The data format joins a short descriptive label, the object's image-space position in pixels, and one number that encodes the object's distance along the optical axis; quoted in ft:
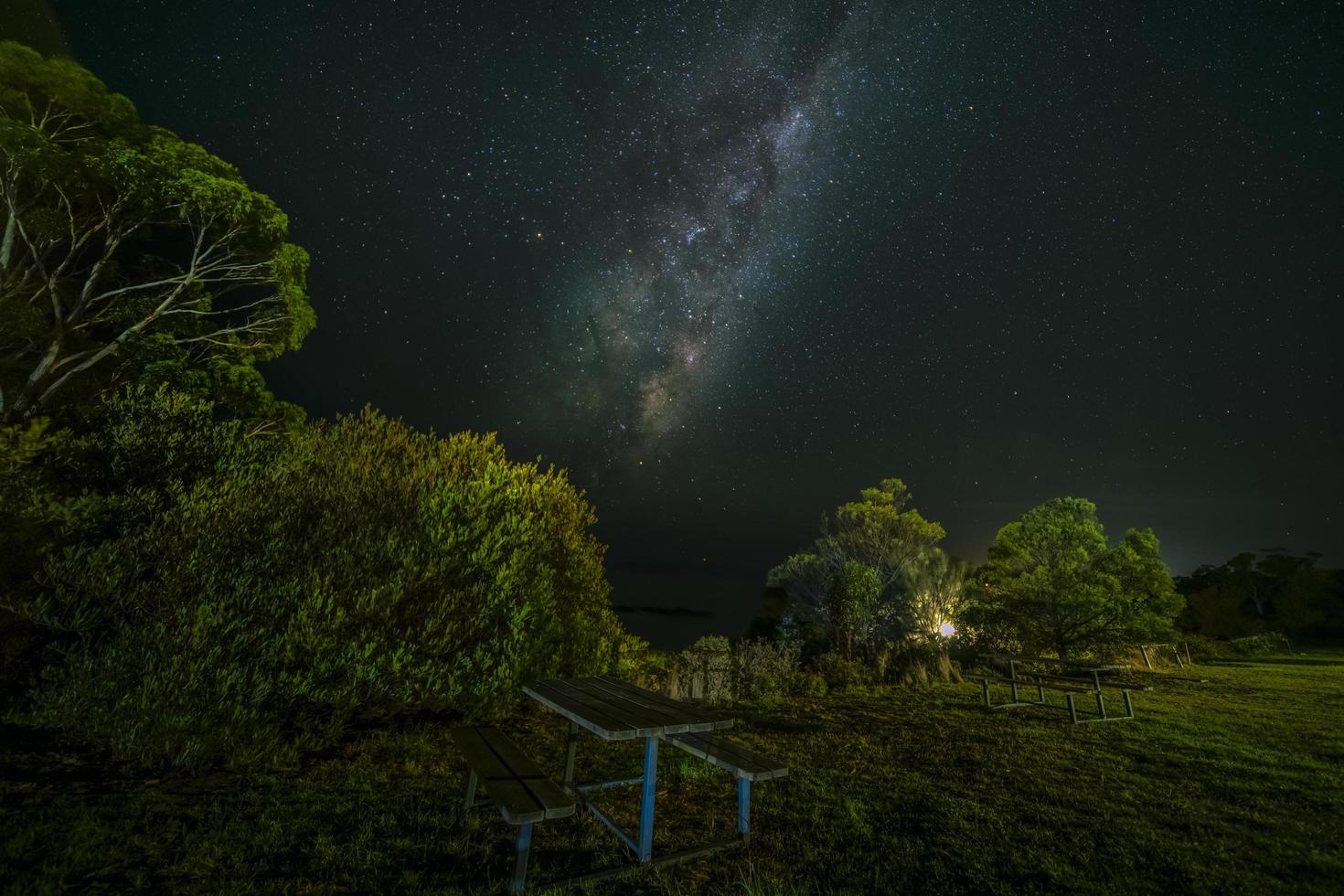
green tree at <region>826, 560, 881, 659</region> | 57.52
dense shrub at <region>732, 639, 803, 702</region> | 37.52
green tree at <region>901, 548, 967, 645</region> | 70.69
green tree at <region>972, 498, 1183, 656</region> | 52.75
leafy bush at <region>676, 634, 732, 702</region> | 36.86
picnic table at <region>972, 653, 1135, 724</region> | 28.58
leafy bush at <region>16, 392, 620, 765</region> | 16.17
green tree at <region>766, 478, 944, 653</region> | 72.38
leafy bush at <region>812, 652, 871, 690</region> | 43.19
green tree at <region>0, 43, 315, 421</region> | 30.81
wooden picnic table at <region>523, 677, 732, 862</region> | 11.98
